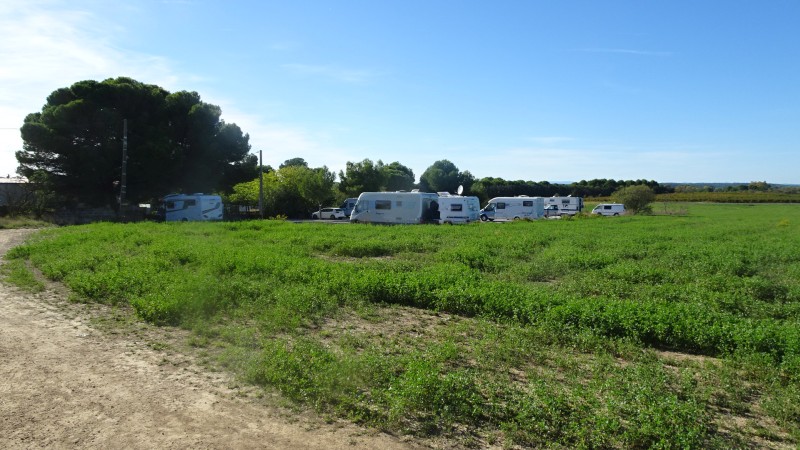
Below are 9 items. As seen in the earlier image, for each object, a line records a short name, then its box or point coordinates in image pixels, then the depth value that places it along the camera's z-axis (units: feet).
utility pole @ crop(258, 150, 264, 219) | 129.53
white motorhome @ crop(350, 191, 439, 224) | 111.45
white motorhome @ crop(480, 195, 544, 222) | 150.10
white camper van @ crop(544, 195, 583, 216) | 179.63
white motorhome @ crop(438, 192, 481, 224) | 120.78
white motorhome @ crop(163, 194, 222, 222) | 119.44
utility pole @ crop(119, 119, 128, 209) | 108.47
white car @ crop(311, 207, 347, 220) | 150.92
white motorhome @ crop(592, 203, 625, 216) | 172.45
